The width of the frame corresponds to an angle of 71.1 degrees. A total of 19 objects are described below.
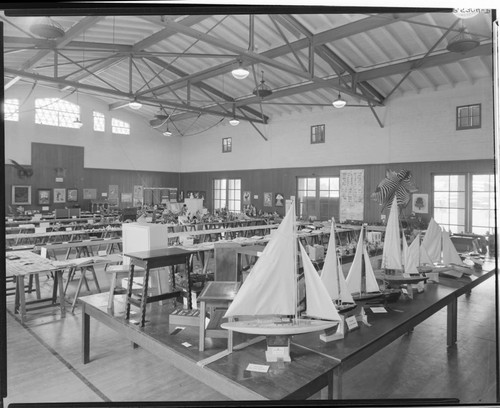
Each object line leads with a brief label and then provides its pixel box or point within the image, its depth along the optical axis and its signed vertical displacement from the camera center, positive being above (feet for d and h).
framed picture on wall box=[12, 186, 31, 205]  21.09 +0.63
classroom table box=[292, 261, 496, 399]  6.70 -2.80
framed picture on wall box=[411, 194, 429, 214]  18.40 -0.21
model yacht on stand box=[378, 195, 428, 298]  10.70 -1.88
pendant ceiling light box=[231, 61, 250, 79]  23.97 +9.02
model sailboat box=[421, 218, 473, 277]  13.11 -1.82
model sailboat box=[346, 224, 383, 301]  9.20 -2.08
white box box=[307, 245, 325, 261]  13.33 -1.89
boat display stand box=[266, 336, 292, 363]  6.49 -2.73
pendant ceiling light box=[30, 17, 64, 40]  10.96 +6.10
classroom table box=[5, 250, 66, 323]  14.75 -2.90
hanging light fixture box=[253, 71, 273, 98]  27.50 +8.91
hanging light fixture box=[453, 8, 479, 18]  8.80 +4.85
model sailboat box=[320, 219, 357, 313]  8.07 -1.84
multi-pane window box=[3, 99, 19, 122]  14.06 +4.34
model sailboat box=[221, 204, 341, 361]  6.72 -1.76
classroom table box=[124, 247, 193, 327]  8.11 -1.43
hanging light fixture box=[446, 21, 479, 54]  9.50 +4.62
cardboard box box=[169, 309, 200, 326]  7.65 -2.53
